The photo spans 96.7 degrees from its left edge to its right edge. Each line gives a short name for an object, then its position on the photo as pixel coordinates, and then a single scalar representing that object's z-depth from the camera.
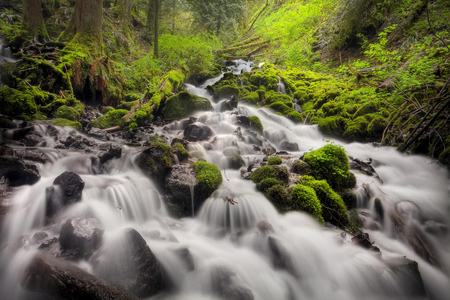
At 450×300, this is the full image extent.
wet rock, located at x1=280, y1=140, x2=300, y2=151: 7.39
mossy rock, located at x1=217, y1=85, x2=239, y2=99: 11.39
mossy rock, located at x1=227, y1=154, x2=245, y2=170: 5.87
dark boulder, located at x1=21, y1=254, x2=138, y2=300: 1.89
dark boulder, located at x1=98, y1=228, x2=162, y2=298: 2.44
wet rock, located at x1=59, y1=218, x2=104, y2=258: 2.56
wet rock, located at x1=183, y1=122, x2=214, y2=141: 6.90
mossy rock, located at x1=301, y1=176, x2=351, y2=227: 3.92
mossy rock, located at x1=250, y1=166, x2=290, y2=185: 4.52
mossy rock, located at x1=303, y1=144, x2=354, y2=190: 4.56
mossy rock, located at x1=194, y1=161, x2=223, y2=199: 4.45
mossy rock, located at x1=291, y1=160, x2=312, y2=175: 4.75
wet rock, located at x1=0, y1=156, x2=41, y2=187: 3.22
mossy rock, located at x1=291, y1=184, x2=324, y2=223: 3.87
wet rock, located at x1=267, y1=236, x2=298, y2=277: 3.14
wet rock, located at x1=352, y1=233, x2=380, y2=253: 3.33
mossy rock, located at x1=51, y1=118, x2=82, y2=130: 6.12
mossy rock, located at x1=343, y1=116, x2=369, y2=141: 7.44
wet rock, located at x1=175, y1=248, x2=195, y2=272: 3.04
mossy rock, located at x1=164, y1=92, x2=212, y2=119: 8.88
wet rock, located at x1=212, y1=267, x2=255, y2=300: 2.65
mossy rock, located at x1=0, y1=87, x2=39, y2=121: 5.64
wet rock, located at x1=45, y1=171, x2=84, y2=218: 3.13
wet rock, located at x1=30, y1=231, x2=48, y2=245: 2.61
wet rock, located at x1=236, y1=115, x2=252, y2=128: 8.45
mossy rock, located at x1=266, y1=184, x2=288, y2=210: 4.11
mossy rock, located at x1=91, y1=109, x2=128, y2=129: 7.05
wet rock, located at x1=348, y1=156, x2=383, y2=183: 5.31
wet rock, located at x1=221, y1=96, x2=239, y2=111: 9.85
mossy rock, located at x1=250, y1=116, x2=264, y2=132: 8.37
